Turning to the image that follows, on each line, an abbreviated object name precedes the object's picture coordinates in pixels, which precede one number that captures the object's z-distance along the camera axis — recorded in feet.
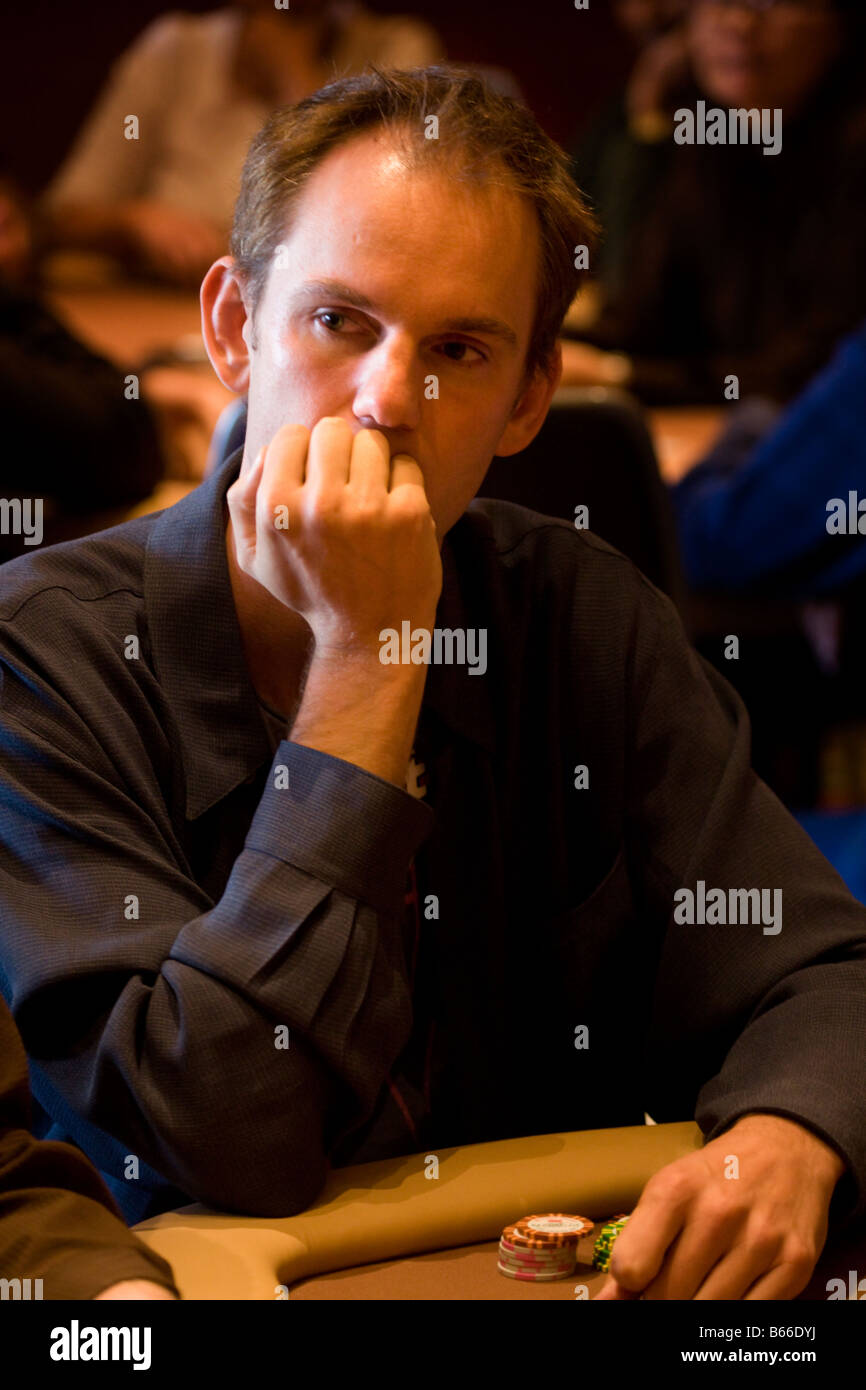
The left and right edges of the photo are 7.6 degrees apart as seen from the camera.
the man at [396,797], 8.79
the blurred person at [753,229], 17.88
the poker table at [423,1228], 8.64
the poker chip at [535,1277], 8.66
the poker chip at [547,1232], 8.67
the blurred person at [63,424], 13.47
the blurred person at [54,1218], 8.46
